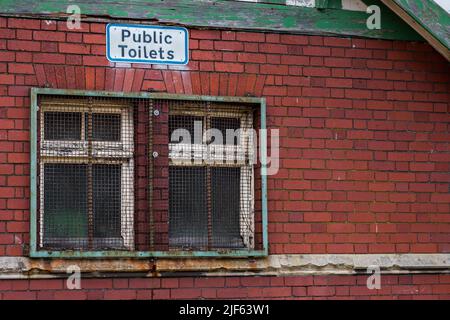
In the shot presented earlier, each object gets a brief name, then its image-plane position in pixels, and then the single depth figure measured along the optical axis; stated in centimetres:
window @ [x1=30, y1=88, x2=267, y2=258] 688
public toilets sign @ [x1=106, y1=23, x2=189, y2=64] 705
